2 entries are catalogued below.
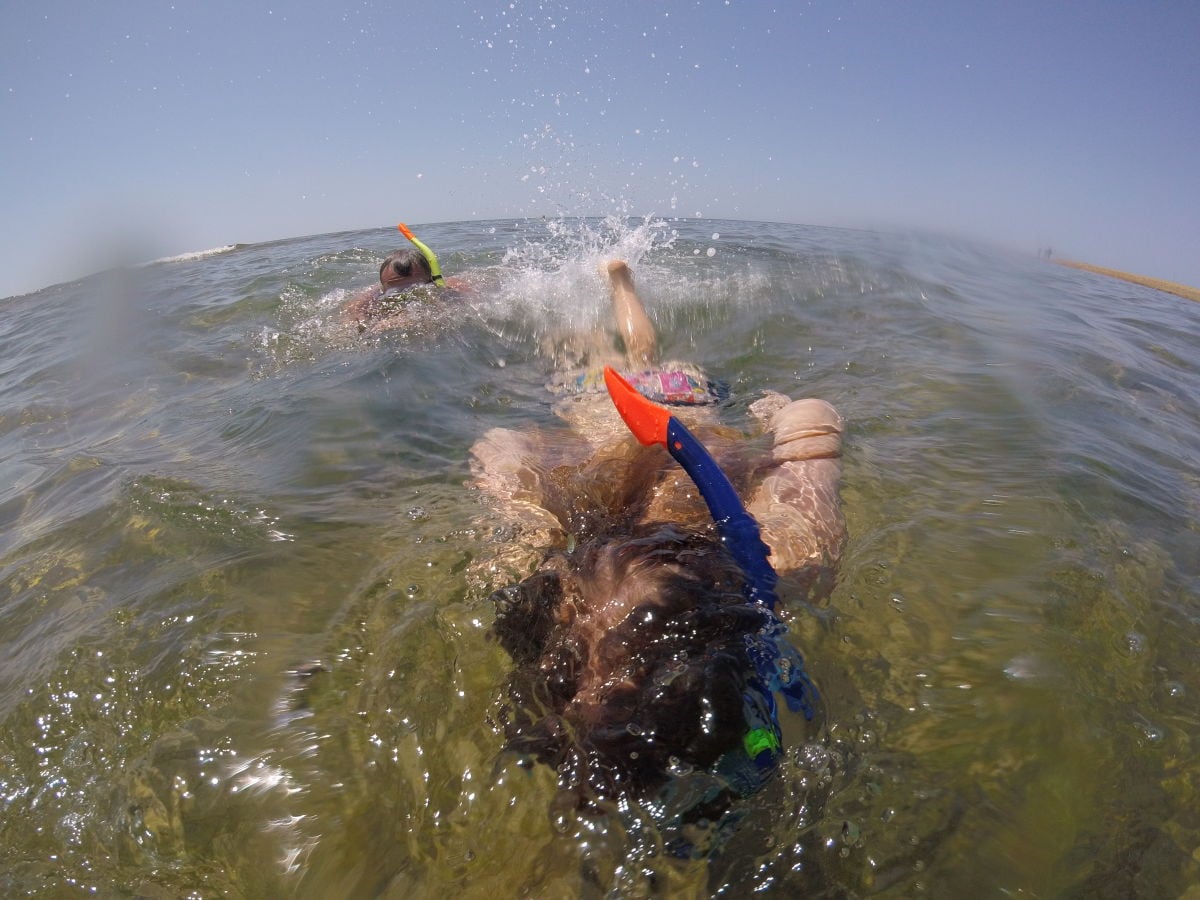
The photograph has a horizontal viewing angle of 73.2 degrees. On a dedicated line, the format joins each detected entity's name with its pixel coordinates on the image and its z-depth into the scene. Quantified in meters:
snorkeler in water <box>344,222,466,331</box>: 2.23
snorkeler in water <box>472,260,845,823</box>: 0.75
